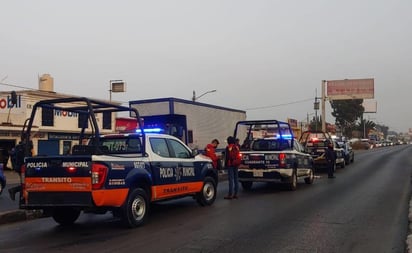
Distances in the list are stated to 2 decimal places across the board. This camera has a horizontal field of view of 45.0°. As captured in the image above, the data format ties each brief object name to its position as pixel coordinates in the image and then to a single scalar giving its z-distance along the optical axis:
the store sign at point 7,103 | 33.41
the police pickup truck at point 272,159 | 16.28
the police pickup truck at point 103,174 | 8.83
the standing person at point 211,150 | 16.85
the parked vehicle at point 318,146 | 26.12
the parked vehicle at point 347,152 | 33.03
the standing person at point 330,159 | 22.14
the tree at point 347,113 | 106.06
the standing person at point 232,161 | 14.45
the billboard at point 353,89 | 62.56
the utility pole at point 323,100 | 55.84
